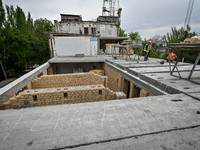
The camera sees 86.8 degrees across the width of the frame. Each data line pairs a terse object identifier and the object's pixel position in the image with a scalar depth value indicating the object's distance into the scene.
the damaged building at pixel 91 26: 25.48
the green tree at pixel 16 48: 17.00
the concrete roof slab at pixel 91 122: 1.59
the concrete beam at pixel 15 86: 3.61
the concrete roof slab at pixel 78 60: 11.63
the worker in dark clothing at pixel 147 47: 9.21
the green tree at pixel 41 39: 21.81
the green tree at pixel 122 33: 38.01
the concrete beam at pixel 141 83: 3.80
